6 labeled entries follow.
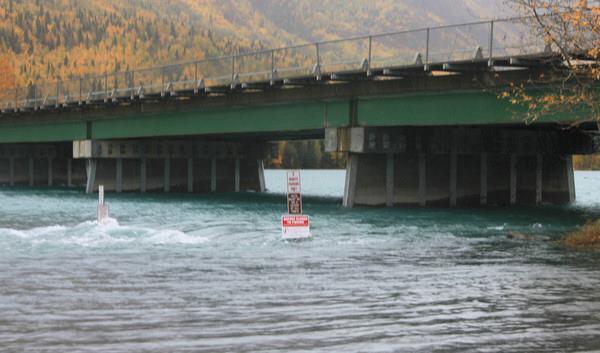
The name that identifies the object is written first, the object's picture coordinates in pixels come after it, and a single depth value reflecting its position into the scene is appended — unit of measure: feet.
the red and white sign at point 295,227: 113.29
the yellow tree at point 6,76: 569.23
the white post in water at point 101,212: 130.31
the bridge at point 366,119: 156.15
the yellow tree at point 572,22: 94.79
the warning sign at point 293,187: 106.42
